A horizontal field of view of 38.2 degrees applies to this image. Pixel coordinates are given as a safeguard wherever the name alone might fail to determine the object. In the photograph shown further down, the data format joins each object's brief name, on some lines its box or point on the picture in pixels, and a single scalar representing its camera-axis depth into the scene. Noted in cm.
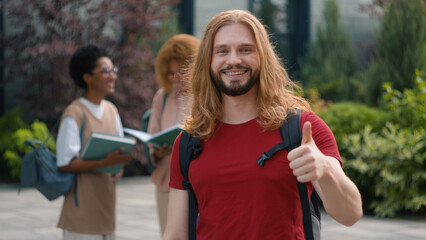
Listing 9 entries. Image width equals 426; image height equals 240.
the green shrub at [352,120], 888
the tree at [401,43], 1059
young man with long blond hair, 230
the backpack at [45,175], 419
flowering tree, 1119
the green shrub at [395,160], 787
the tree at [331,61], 1506
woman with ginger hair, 446
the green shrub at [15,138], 1088
